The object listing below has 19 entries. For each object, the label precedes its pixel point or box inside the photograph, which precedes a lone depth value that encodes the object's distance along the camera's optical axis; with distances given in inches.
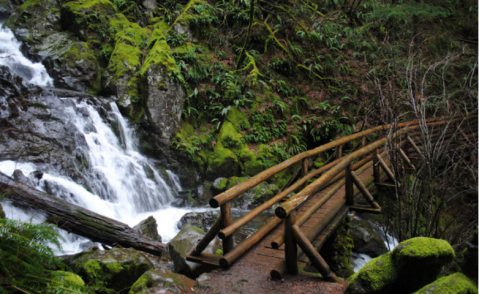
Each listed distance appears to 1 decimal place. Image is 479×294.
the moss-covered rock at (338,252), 233.3
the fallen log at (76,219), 211.2
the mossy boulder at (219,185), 414.3
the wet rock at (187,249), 175.8
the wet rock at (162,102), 444.8
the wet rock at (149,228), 267.3
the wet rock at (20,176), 262.8
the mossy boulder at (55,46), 486.6
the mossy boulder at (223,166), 441.7
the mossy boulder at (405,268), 106.0
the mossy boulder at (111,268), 167.9
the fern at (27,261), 84.2
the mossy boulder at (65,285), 90.0
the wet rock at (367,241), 300.0
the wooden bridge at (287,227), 148.3
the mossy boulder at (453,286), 86.3
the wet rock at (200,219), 314.0
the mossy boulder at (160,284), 142.1
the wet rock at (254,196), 389.1
